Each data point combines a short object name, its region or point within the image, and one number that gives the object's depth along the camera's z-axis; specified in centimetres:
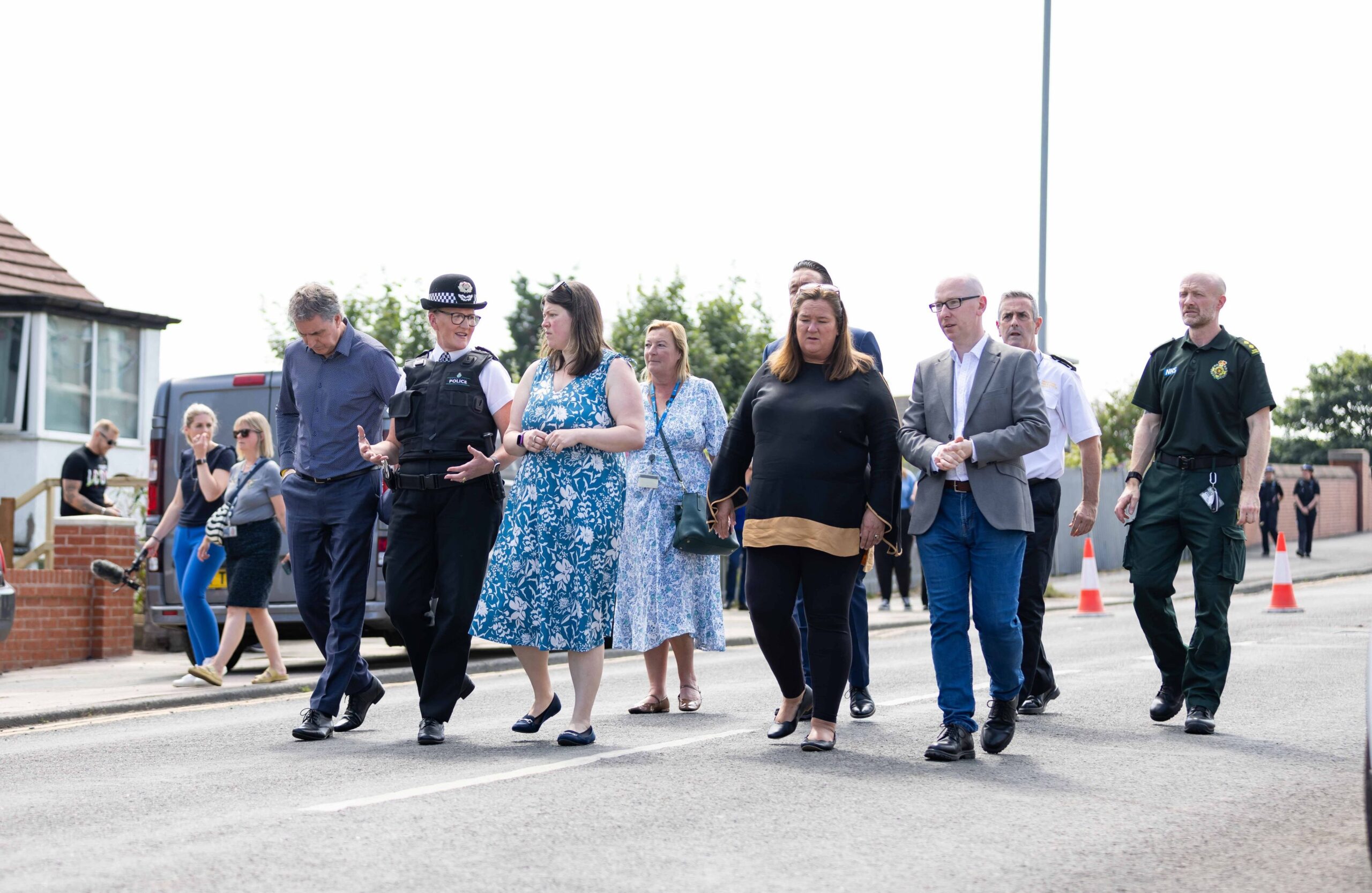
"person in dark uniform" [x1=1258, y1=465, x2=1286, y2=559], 3509
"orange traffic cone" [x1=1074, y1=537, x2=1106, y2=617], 1909
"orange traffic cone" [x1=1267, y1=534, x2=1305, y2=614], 1848
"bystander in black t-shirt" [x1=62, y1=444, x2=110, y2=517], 1584
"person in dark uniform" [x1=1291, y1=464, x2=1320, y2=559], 3419
